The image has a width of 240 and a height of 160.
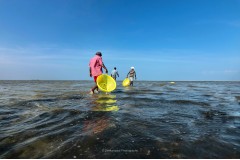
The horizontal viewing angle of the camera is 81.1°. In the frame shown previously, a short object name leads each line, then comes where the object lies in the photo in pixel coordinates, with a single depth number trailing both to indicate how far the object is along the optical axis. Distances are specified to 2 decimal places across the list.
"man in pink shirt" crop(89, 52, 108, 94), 7.85
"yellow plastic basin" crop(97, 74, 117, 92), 7.70
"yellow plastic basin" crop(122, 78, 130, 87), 15.33
